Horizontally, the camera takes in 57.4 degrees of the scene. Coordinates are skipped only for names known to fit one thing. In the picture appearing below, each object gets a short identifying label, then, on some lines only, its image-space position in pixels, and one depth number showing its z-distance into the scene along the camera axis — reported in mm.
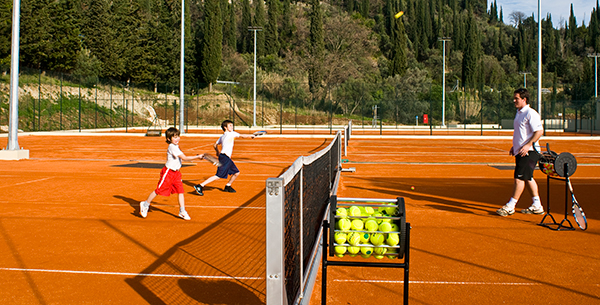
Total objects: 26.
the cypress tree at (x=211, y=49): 67812
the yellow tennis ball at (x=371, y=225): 3783
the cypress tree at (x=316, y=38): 75625
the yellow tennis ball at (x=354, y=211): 3936
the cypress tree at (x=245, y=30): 100938
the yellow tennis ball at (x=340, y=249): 3809
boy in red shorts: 7711
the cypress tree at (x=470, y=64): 87875
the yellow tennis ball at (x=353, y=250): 3818
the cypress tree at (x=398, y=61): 84062
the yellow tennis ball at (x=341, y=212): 3844
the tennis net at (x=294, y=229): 3154
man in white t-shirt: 7531
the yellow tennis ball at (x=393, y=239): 3768
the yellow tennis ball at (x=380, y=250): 3808
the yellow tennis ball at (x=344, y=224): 3805
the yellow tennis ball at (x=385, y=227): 3781
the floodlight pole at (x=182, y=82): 29797
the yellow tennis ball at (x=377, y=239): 3764
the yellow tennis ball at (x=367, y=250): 3803
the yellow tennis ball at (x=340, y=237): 3801
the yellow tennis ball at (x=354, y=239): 3775
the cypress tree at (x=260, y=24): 86188
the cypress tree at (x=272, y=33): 89500
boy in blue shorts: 9883
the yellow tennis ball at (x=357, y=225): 3836
